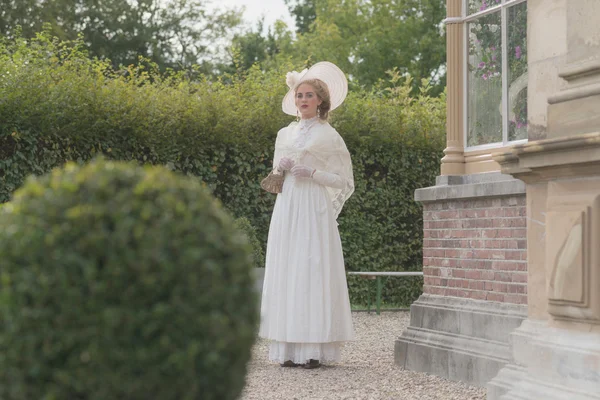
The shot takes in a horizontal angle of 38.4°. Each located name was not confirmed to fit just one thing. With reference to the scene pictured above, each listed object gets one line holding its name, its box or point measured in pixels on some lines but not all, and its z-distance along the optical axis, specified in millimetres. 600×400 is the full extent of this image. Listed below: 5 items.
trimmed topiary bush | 2391
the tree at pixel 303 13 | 36250
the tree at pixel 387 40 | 27125
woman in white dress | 6695
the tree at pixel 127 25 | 23906
